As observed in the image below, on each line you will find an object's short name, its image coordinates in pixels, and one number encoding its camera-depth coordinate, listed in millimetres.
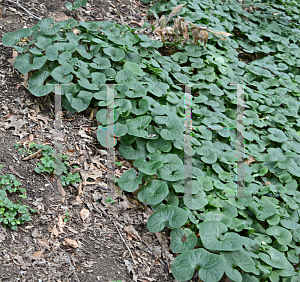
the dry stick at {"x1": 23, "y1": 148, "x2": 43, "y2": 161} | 2355
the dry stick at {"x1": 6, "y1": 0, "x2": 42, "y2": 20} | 3421
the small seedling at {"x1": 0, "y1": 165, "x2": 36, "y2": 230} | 1925
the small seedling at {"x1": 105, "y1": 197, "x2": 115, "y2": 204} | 2386
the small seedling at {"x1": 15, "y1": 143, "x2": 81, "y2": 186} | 2336
